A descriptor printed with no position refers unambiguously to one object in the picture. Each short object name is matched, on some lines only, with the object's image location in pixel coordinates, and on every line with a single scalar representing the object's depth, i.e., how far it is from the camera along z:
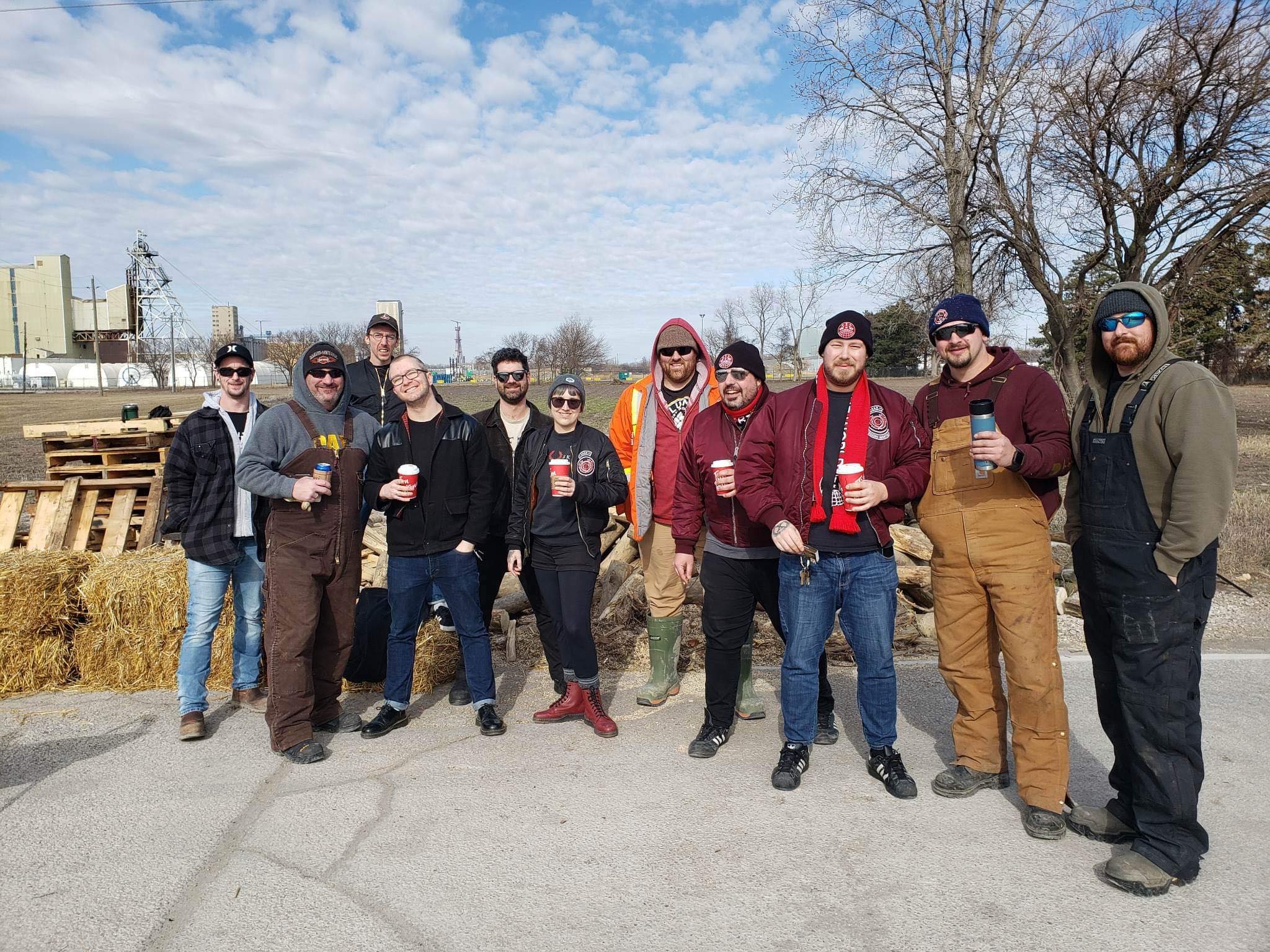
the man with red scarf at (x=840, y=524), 3.68
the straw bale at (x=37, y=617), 5.02
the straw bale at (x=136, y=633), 5.14
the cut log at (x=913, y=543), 6.98
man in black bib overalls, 2.85
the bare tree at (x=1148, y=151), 12.30
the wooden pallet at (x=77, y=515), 6.38
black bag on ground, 5.06
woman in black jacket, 4.50
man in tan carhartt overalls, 3.35
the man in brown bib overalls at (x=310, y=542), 4.16
